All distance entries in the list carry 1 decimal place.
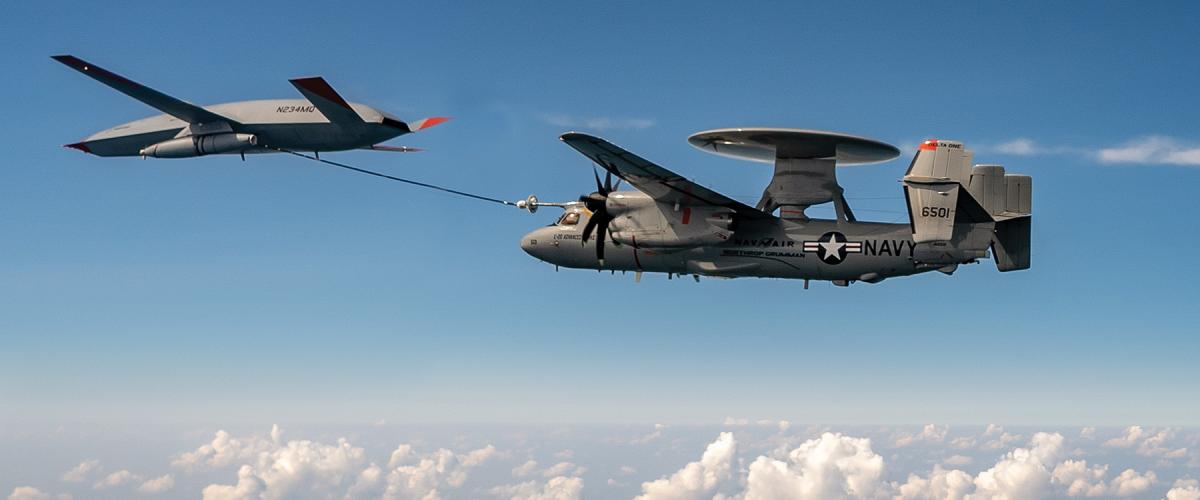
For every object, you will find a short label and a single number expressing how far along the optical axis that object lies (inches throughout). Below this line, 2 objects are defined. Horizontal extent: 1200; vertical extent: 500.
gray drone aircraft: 1553.9
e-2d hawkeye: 1258.6
